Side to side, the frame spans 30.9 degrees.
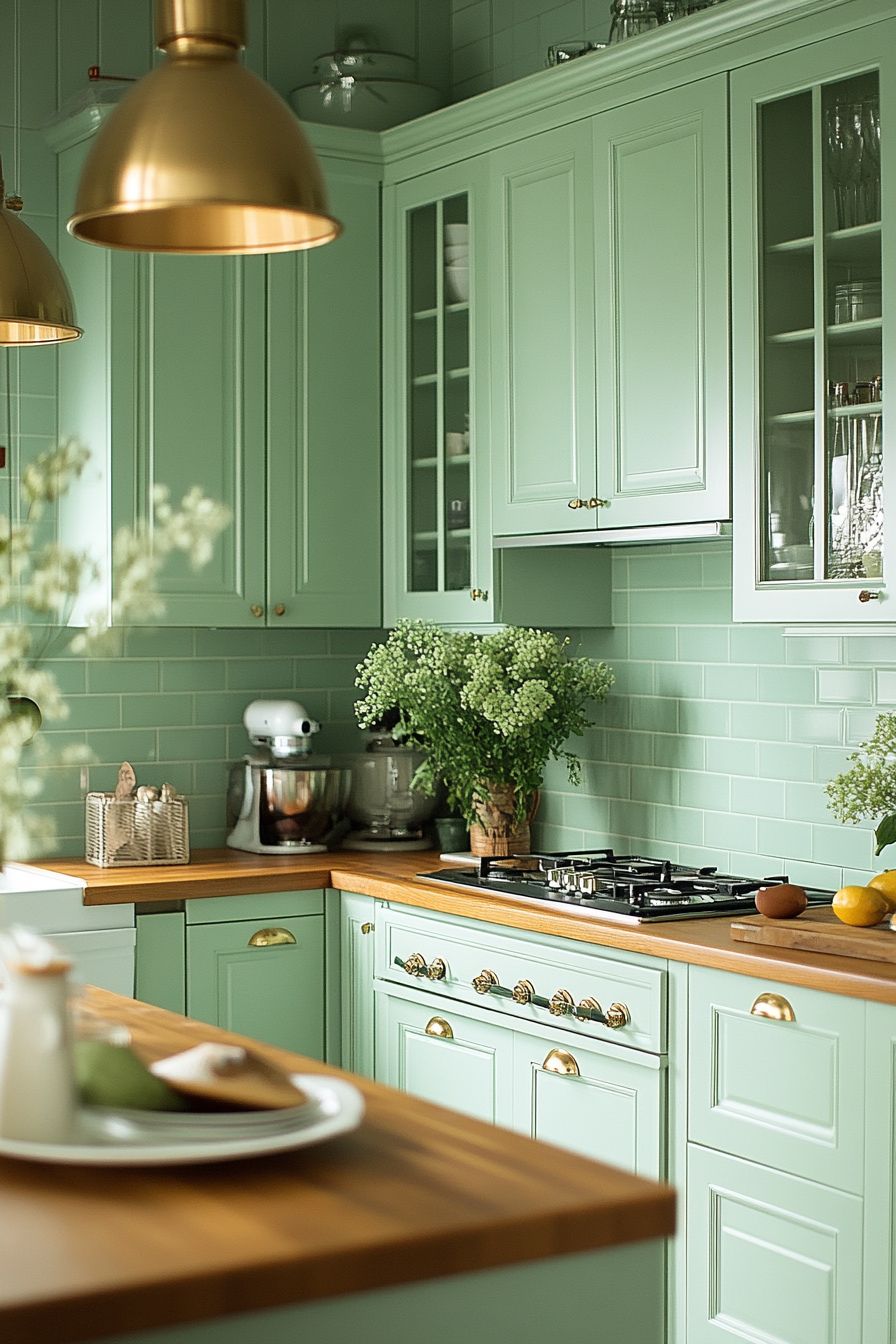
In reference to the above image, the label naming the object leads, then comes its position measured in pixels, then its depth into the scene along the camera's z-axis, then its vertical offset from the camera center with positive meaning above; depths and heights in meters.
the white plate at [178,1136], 1.31 -0.41
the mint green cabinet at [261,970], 3.76 -0.76
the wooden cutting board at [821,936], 2.66 -0.49
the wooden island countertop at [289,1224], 1.13 -0.45
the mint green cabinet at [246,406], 4.00 +0.62
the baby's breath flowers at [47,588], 1.21 +0.05
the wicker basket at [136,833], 3.97 -0.45
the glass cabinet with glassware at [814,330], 2.93 +0.60
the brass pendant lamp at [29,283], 2.18 +0.50
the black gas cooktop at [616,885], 3.15 -0.50
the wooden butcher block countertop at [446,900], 2.62 -0.53
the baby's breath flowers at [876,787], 2.89 -0.25
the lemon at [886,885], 2.88 -0.42
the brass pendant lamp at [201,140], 1.47 +0.47
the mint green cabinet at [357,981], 3.81 -0.79
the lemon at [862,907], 2.82 -0.45
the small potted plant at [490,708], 3.74 -0.14
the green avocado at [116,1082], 1.38 -0.37
